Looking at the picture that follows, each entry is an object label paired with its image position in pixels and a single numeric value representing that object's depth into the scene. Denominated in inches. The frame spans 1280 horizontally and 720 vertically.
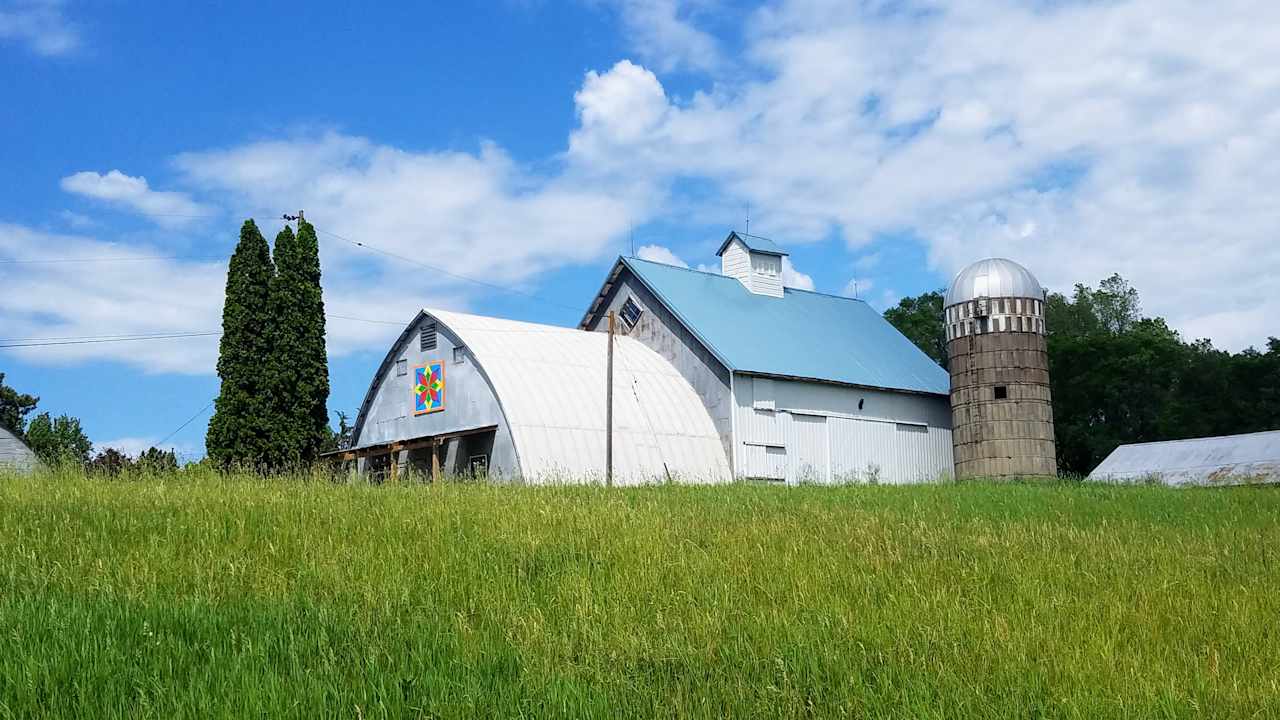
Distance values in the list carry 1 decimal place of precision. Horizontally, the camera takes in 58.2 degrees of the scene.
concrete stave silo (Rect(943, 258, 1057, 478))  1443.2
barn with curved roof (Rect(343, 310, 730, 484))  1209.4
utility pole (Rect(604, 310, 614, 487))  1157.7
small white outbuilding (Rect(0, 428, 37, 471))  1819.6
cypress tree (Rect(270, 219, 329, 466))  1341.0
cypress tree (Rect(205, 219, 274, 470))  1315.2
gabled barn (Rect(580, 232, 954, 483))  1378.0
